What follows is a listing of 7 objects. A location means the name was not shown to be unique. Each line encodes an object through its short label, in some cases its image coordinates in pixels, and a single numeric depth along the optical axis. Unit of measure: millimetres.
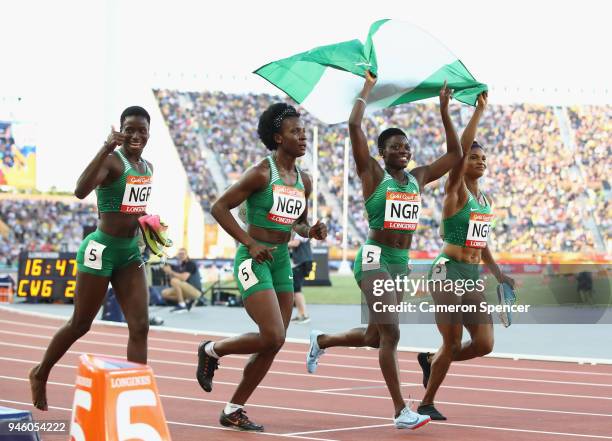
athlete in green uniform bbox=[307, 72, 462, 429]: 14906
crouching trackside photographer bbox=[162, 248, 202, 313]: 41875
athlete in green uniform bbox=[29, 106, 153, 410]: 14391
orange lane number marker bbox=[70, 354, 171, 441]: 7930
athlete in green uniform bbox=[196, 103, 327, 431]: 14352
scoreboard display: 45906
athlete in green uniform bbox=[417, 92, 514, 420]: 16078
